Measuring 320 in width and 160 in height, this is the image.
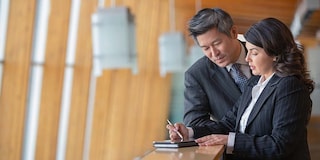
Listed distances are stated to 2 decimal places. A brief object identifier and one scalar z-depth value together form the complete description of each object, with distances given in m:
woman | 3.34
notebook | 3.43
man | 4.19
